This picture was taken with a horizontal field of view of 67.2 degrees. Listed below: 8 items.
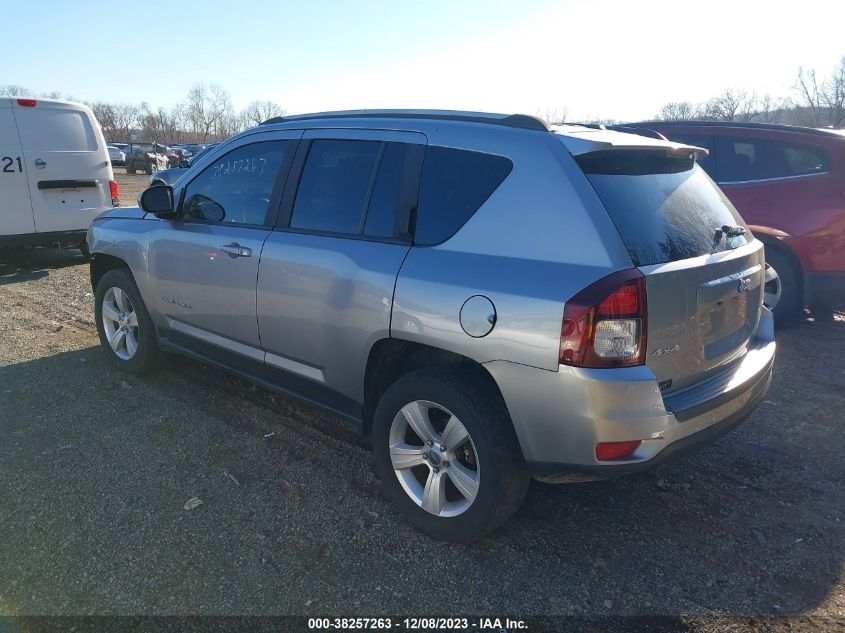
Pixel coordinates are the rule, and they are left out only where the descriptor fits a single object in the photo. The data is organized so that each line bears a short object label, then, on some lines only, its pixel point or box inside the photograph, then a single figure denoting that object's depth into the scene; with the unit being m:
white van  8.02
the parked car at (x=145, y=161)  35.06
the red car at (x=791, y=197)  5.60
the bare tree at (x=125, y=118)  99.12
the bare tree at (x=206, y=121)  95.73
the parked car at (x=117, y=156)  34.91
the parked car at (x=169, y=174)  17.35
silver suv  2.41
